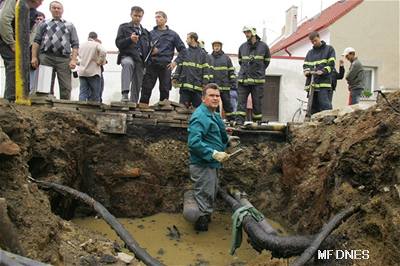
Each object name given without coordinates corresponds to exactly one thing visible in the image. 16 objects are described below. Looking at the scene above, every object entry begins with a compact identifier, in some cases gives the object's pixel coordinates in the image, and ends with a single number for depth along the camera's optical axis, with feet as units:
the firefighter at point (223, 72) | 25.82
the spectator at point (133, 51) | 21.93
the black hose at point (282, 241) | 12.15
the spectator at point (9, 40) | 18.07
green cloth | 15.07
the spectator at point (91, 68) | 22.25
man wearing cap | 26.03
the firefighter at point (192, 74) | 23.94
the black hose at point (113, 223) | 12.55
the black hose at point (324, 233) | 11.33
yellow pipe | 17.24
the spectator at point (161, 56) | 23.25
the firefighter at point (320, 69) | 23.52
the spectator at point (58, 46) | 20.71
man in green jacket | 17.74
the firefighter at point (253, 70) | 23.95
